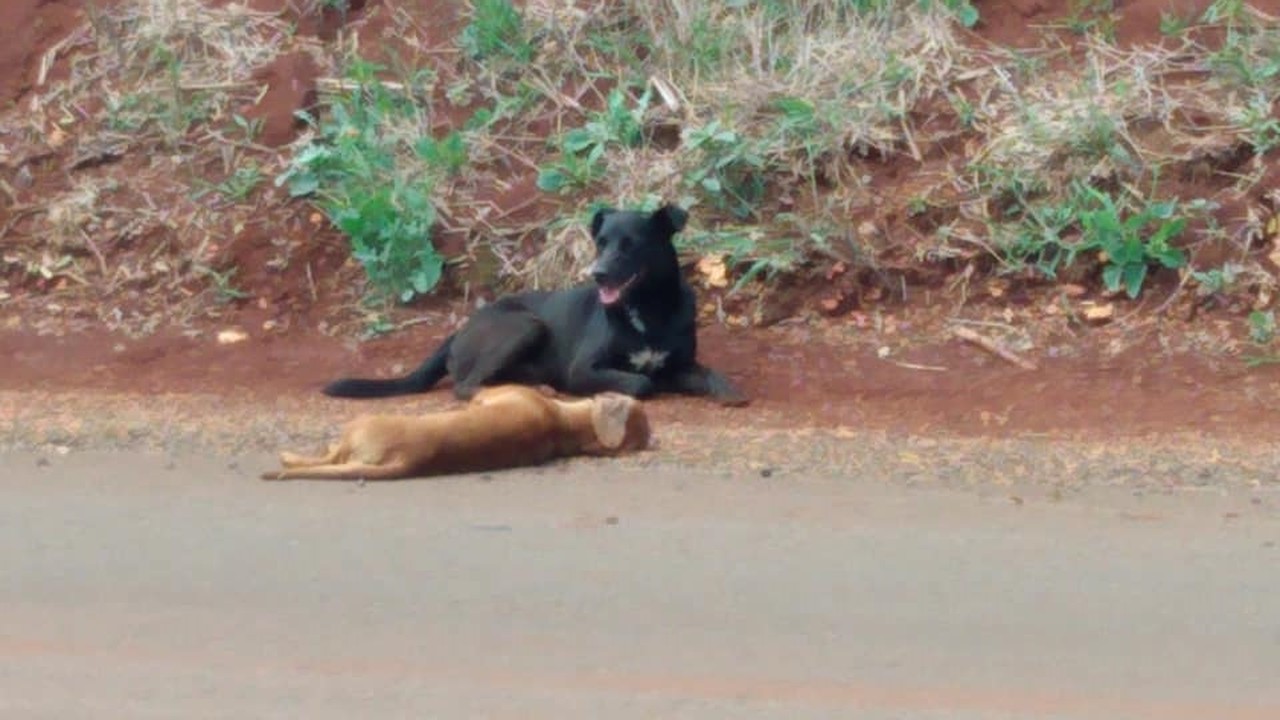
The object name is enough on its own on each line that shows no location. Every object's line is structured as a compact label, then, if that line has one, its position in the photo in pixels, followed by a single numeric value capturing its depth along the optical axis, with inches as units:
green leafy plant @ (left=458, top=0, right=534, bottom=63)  522.6
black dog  416.2
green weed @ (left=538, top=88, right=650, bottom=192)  484.7
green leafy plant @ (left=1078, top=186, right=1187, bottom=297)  436.1
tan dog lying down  309.1
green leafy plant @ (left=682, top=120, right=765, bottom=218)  474.0
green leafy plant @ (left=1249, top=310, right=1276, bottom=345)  415.5
